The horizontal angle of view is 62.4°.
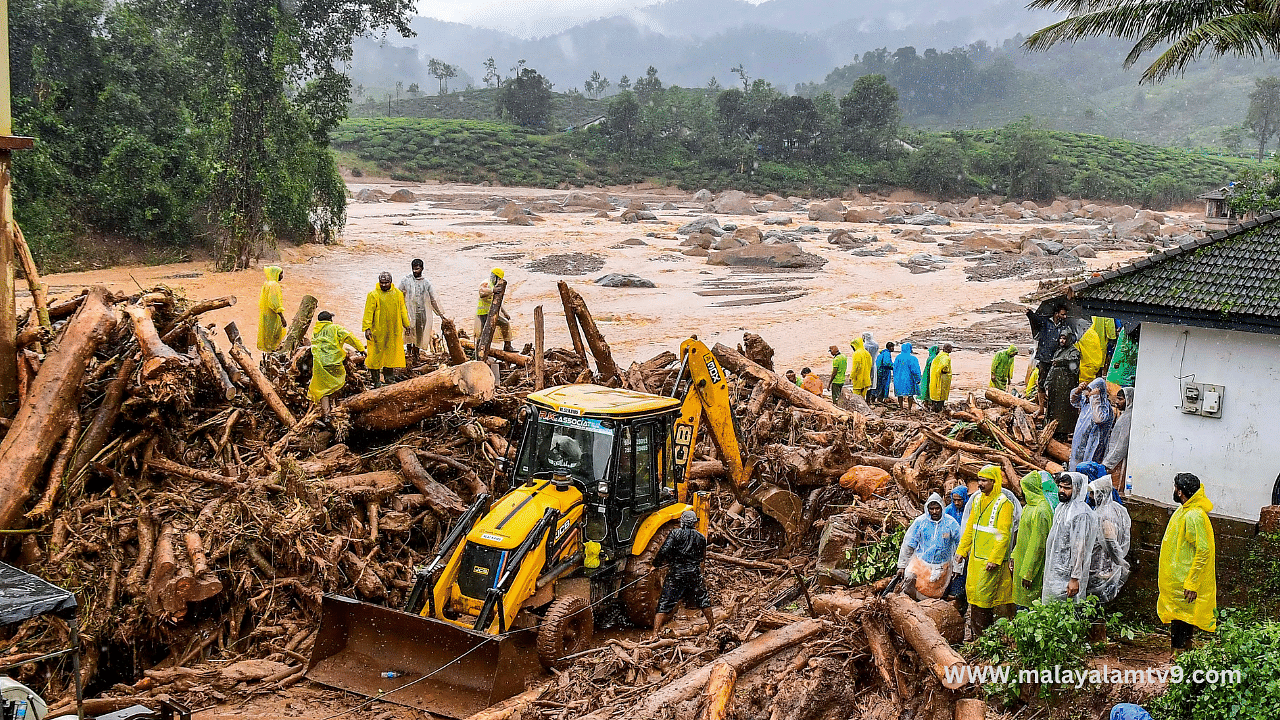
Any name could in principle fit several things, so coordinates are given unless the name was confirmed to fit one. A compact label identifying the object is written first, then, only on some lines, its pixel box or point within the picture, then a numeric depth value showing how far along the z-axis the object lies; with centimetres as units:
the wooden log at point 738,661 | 758
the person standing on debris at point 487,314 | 1560
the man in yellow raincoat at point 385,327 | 1255
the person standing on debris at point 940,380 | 1825
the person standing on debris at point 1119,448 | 1191
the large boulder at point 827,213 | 6362
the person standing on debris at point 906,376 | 1897
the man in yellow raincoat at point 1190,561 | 753
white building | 1062
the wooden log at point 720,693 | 738
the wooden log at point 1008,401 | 1491
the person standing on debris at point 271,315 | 1485
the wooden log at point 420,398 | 1163
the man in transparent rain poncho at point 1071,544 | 803
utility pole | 1030
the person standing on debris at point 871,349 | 1992
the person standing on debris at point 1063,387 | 1341
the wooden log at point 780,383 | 1520
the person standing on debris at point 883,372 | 1955
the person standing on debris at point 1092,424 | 1191
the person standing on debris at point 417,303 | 1445
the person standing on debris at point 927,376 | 1859
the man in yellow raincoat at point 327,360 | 1206
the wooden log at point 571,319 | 1465
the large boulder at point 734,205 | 6931
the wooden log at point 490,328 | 1441
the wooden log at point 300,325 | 1509
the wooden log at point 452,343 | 1388
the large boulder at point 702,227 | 5134
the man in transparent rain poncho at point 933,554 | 888
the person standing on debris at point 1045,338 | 1431
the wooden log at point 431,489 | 1120
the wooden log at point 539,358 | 1440
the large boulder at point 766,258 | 4259
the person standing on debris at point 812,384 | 1711
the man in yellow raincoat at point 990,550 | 839
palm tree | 1677
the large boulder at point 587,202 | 6556
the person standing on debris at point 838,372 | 1928
